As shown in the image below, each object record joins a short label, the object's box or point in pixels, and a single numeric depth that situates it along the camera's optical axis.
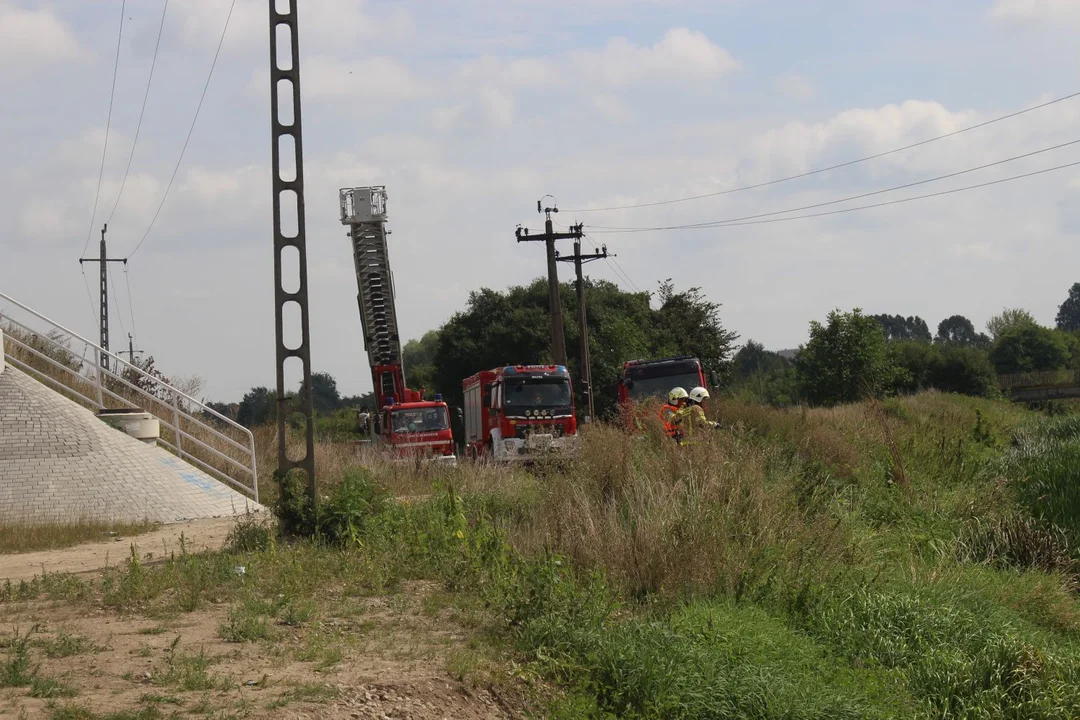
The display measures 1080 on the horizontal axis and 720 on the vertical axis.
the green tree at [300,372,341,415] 147.12
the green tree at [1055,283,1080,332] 190.38
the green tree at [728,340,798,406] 72.31
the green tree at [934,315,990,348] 195.75
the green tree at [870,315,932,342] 186.38
